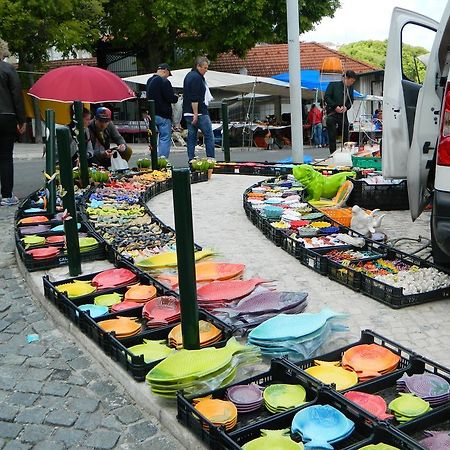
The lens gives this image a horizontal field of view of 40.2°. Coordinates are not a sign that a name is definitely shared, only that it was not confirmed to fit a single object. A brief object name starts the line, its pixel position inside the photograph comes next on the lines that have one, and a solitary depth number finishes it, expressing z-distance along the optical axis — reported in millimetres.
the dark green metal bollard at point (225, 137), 12823
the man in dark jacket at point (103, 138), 9844
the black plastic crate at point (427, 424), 2774
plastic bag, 10391
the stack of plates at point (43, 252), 5566
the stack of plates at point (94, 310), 4205
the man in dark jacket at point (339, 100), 12025
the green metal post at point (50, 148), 6907
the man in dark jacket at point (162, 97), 11250
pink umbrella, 9664
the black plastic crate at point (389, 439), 2523
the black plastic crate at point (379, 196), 7883
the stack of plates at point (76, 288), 4668
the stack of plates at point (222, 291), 4434
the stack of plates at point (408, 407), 2852
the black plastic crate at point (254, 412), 2801
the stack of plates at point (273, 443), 2656
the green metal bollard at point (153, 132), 10609
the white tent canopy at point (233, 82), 22844
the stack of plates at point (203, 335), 3693
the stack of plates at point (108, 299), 4472
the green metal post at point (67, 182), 5078
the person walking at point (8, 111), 8172
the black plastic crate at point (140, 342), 3430
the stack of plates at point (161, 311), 4094
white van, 4301
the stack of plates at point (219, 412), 2842
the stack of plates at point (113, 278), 4859
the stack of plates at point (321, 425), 2697
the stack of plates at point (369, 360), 3293
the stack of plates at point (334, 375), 3217
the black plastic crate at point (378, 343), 3271
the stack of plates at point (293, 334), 3584
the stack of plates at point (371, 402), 2891
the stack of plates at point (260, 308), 4113
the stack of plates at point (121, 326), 3877
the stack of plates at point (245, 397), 3033
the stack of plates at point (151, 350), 3582
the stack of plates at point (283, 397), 3004
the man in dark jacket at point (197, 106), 11016
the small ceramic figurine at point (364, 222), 6164
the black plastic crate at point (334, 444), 2691
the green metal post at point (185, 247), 3364
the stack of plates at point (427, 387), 2971
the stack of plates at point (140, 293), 4473
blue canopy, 25548
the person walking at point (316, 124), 24516
